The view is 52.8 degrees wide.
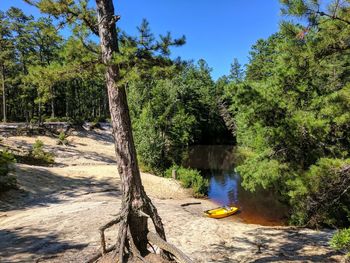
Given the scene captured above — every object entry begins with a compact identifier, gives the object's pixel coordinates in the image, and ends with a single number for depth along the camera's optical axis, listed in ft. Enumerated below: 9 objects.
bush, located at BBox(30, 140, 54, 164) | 69.69
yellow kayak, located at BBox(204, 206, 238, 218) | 49.98
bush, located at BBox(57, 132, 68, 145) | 93.76
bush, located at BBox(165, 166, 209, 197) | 66.47
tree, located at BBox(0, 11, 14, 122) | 93.66
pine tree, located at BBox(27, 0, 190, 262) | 19.44
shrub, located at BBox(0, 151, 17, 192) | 43.70
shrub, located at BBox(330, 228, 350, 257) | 17.72
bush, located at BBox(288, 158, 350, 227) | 27.07
